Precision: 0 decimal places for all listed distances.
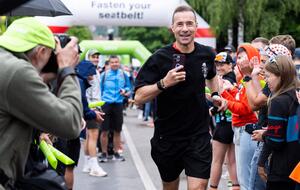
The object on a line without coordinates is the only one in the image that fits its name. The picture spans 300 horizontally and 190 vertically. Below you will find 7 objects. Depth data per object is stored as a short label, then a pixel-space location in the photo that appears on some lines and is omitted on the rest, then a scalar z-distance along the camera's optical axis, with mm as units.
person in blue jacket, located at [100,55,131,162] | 16803
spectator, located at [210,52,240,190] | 11192
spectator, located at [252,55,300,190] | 7300
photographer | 4392
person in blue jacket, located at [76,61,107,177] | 10059
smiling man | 8376
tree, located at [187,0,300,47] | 29873
